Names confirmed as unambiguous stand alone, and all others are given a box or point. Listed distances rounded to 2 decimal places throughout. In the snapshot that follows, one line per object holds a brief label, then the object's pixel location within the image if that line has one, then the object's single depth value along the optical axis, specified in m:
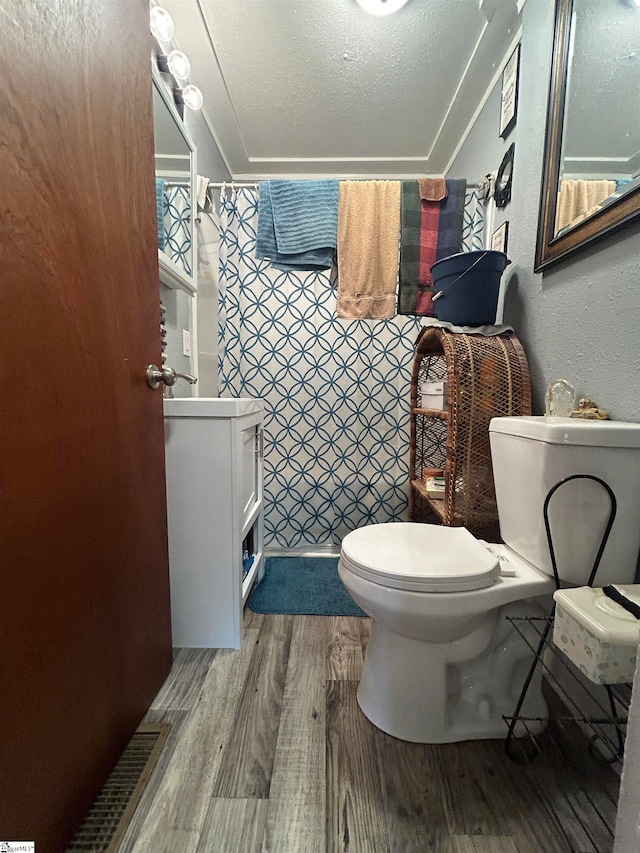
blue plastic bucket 1.19
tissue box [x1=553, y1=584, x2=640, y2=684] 0.54
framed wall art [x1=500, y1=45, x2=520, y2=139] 1.32
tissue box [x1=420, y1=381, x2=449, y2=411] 1.35
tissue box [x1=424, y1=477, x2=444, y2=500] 1.36
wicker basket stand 1.13
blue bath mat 1.42
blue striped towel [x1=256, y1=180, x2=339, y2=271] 1.62
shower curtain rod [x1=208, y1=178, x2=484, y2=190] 1.67
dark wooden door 0.52
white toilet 0.77
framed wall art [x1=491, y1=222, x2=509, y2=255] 1.41
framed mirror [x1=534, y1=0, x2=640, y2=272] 0.82
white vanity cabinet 1.11
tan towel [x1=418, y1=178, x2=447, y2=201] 1.58
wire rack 0.77
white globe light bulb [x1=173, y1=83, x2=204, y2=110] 1.31
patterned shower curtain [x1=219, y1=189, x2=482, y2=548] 1.84
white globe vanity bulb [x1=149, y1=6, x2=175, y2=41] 1.10
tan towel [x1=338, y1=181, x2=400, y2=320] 1.61
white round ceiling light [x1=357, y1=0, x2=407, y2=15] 1.25
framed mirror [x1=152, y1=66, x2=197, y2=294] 1.22
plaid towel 1.61
